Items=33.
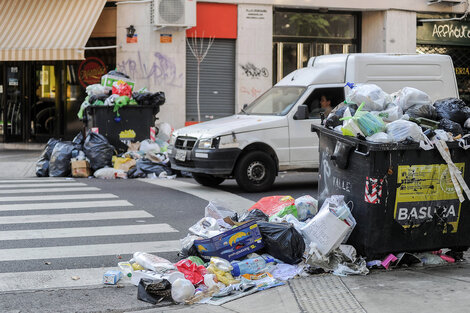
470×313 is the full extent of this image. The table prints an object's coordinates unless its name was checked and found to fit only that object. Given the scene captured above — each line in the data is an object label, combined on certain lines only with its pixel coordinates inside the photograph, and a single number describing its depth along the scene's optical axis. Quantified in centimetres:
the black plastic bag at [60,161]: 1433
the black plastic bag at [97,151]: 1435
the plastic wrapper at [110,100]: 1564
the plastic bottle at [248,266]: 623
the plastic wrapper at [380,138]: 635
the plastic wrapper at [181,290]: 564
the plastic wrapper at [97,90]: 1602
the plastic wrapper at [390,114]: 687
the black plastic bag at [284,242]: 644
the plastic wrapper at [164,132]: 1705
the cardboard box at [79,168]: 1416
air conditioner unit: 1833
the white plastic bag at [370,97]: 704
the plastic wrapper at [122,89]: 1590
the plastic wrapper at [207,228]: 681
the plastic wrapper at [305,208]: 722
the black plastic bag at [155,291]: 568
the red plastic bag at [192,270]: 599
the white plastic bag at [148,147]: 1529
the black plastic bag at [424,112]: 689
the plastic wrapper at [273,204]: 741
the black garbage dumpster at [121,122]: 1551
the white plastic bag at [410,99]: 718
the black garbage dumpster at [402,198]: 629
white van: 1162
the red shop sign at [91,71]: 1991
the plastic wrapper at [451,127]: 672
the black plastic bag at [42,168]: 1439
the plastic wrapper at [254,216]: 711
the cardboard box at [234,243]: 641
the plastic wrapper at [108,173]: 1407
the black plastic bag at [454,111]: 695
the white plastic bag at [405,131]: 638
